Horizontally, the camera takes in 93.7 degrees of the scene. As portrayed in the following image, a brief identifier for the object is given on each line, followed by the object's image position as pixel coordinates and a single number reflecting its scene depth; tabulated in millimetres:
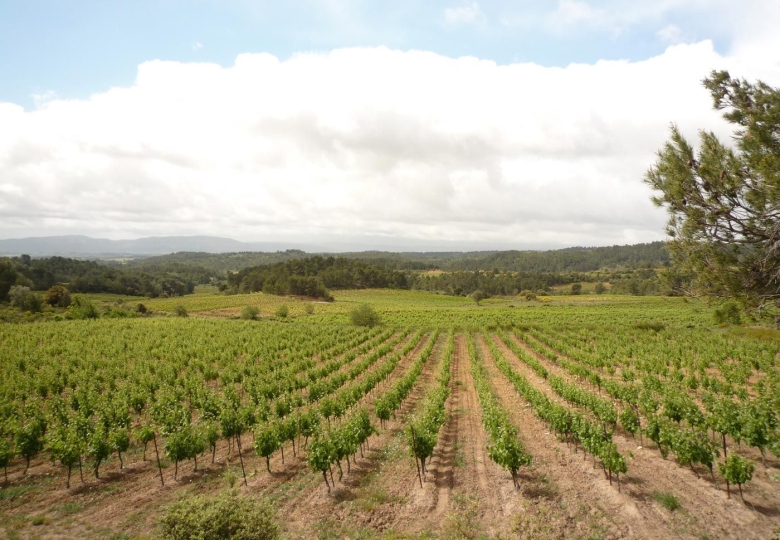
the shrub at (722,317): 34497
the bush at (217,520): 7082
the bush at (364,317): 55281
